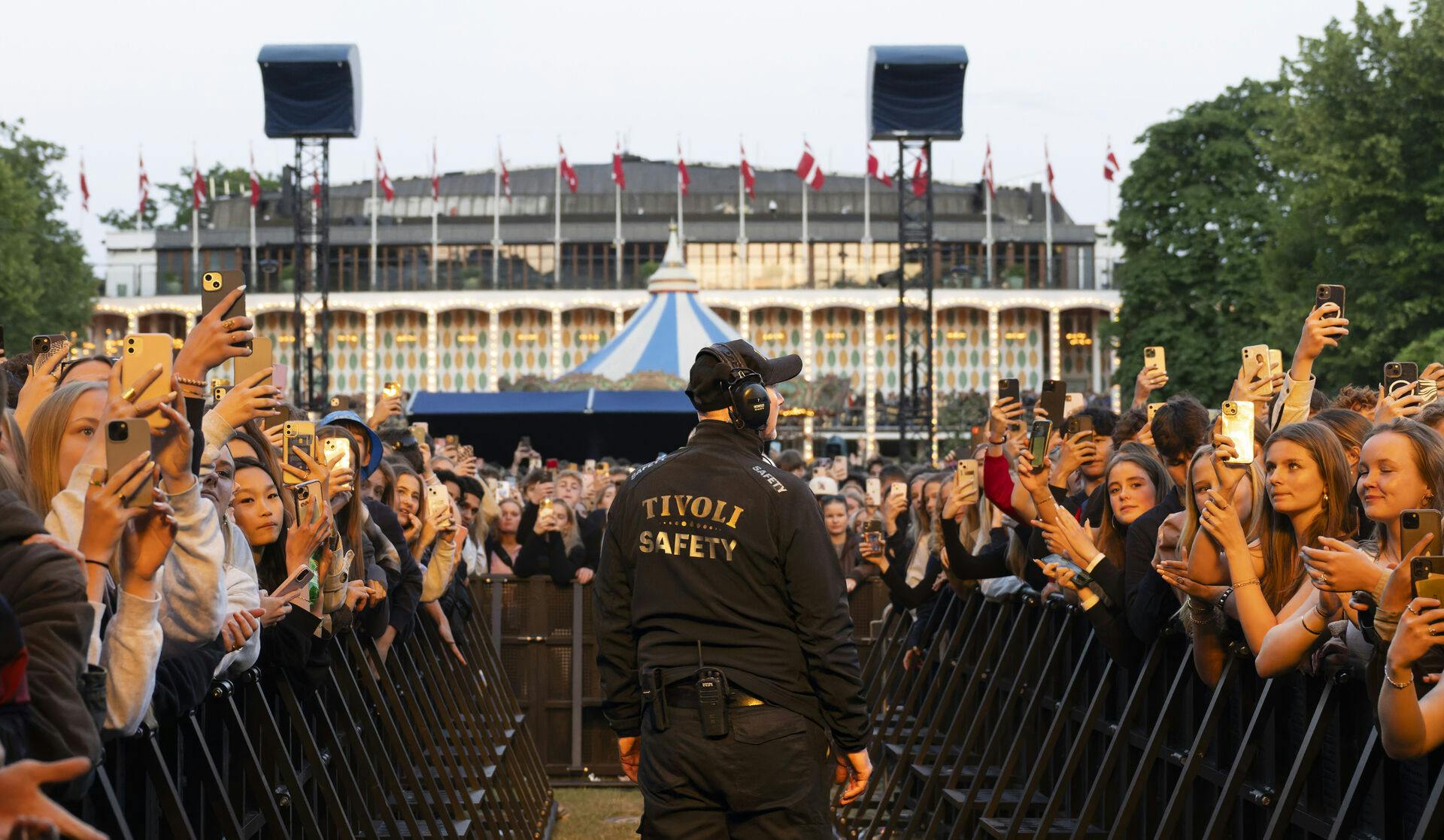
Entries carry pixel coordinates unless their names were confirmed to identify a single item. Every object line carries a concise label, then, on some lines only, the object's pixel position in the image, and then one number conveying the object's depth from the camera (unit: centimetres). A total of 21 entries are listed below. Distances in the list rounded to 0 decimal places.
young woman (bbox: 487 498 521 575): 1453
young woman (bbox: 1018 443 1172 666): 654
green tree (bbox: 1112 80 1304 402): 4794
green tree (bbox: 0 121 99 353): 4812
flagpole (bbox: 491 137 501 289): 7550
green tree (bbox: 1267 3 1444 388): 3569
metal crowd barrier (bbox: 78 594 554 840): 497
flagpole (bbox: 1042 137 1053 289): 7469
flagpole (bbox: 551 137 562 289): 7822
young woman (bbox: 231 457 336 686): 598
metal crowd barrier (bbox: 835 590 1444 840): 474
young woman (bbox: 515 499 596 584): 1307
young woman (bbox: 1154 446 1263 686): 552
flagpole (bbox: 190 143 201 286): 7500
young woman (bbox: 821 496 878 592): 1279
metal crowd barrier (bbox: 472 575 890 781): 1324
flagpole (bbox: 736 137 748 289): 7706
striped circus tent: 4178
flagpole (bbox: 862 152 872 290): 7683
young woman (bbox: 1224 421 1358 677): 514
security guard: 545
